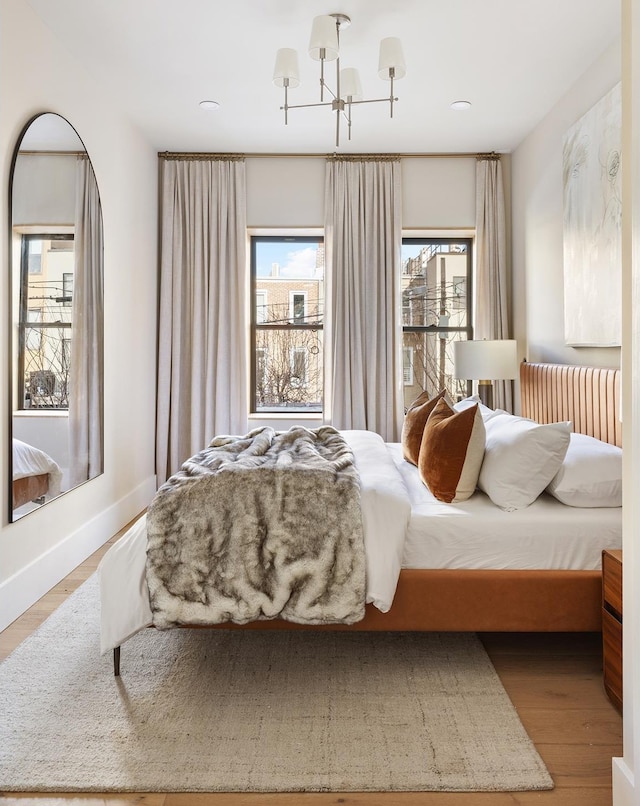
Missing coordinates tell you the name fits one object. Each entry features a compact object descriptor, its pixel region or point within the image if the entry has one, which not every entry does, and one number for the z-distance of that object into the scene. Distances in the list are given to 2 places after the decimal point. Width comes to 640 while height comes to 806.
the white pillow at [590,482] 2.38
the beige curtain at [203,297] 5.05
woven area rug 1.69
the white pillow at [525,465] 2.39
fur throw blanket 2.13
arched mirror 2.87
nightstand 1.96
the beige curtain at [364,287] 5.04
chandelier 2.80
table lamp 4.32
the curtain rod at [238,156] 5.04
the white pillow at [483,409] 3.55
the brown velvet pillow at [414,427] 3.21
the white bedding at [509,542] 2.28
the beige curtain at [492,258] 5.05
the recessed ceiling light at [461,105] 4.07
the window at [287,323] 5.41
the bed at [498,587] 2.23
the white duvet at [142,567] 2.15
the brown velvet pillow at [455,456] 2.47
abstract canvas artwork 3.08
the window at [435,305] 5.36
